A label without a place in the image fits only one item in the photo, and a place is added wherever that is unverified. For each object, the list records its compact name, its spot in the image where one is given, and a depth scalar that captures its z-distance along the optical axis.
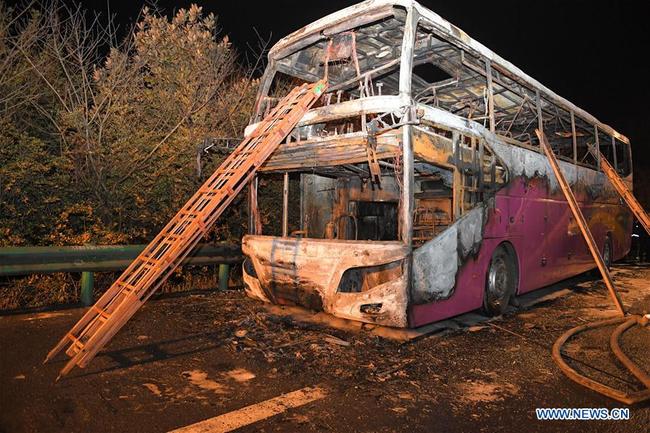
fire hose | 3.61
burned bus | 5.03
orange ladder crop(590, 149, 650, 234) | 8.76
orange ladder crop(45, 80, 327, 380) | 4.09
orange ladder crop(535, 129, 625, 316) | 6.55
